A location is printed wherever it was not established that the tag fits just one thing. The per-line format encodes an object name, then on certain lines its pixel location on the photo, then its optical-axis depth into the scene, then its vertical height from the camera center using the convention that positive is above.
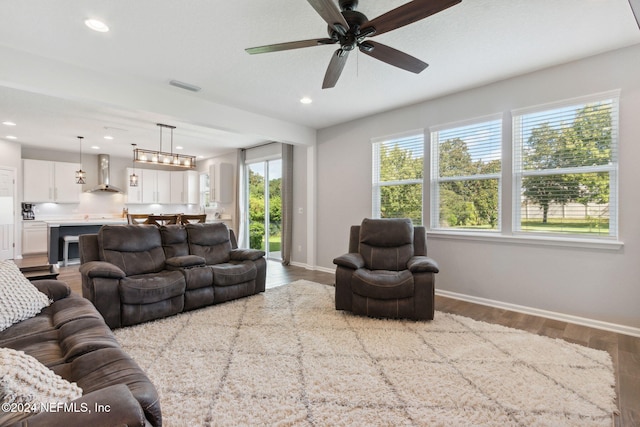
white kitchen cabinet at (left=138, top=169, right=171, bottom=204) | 8.62 +0.71
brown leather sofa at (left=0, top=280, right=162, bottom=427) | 0.86 -0.68
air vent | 3.71 +1.57
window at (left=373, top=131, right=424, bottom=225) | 4.46 +0.53
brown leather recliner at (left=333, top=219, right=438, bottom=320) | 3.06 -0.68
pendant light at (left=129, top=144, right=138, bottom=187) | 7.06 +0.73
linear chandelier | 5.32 +0.96
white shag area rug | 1.71 -1.14
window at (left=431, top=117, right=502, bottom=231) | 3.74 +0.47
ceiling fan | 1.79 +1.21
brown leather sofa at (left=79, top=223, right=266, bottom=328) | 2.92 -0.68
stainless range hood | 7.97 +0.99
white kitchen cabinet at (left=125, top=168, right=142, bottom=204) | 8.40 +0.54
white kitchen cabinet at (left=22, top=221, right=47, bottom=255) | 7.12 -0.64
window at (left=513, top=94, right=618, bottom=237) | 3.01 +0.45
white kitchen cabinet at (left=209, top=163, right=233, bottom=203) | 7.63 +0.71
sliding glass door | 6.94 +0.13
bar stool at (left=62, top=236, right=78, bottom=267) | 6.14 -0.71
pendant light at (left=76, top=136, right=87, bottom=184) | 6.81 +0.75
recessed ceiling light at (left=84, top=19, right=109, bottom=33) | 2.50 +1.56
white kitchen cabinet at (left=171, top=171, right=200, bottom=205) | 9.05 +0.70
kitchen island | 5.93 -0.46
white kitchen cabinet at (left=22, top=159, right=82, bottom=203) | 7.04 +0.68
